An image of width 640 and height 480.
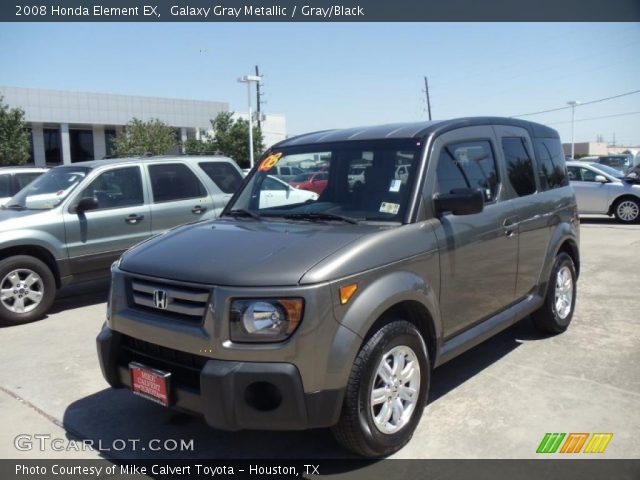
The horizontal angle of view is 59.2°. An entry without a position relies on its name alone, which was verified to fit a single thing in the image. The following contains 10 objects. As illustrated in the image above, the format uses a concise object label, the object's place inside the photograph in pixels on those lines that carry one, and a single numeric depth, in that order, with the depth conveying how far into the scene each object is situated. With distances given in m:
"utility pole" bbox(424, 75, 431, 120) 56.81
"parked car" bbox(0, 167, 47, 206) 10.13
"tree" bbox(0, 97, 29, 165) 30.69
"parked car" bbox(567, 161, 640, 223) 14.25
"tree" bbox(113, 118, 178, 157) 38.91
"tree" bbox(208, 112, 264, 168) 42.12
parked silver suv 6.52
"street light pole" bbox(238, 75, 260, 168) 29.23
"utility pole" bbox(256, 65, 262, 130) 58.03
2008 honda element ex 2.87
